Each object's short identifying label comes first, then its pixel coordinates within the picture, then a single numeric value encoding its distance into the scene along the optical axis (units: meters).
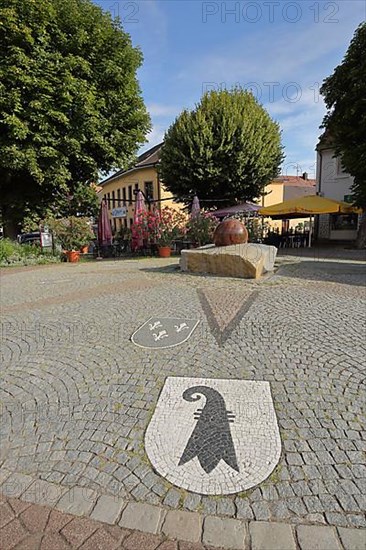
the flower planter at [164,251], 14.38
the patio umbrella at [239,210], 16.69
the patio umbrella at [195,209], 14.25
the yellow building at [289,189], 34.97
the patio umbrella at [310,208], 15.41
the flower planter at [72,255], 13.84
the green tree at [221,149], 15.91
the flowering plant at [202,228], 13.94
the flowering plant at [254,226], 15.54
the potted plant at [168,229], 14.08
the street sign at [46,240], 15.08
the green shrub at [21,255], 12.63
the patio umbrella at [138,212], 14.60
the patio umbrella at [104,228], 15.68
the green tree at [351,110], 12.54
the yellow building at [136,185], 26.92
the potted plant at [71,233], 13.58
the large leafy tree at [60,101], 11.02
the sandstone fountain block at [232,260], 8.42
